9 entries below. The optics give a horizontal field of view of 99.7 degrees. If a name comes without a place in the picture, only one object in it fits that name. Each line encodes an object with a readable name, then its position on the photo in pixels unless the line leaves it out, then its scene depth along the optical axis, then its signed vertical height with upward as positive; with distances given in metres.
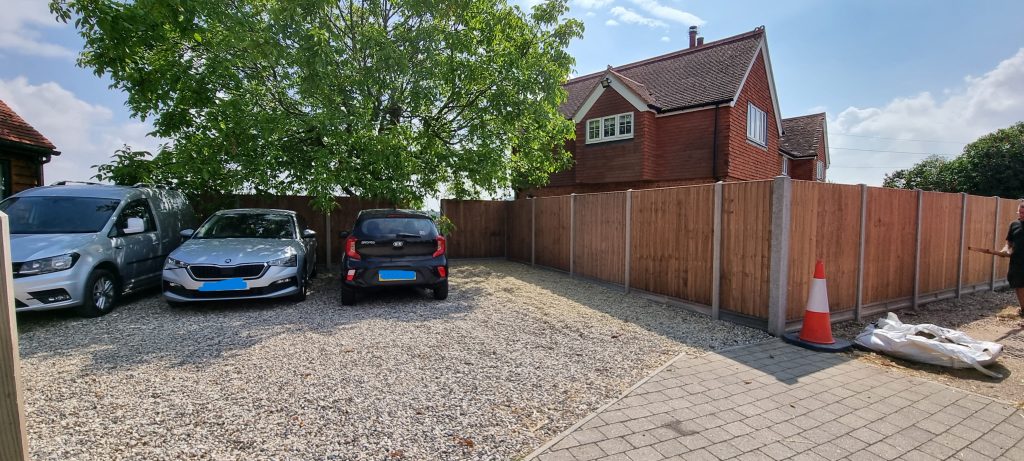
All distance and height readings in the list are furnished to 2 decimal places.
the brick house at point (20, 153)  9.88 +1.36
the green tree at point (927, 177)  28.94 +2.17
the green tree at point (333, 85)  8.09 +2.61
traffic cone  5.14 -1.38
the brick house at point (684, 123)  14.92 +3.09
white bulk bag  4.48 -1.53
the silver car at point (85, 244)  5.45 -0.49
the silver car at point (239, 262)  6.21 -0.79
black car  6.82 -0.74
